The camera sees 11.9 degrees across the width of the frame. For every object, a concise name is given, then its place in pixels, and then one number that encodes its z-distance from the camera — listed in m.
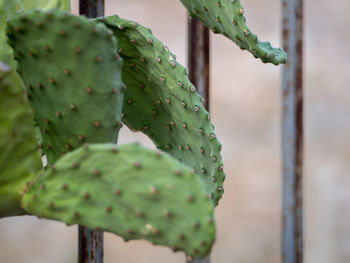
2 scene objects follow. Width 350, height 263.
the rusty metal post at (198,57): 1.63
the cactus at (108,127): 0.96
